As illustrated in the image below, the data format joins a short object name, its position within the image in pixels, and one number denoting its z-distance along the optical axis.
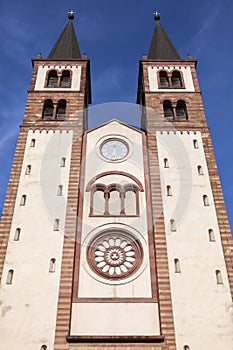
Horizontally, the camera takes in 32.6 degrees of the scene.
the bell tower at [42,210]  16.41
